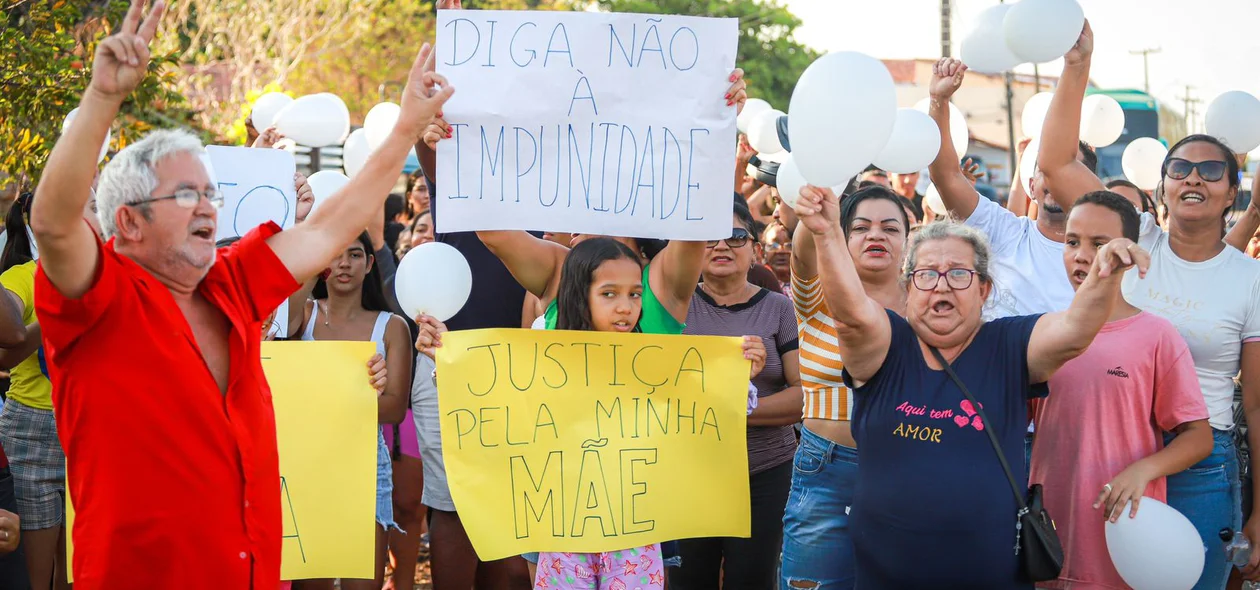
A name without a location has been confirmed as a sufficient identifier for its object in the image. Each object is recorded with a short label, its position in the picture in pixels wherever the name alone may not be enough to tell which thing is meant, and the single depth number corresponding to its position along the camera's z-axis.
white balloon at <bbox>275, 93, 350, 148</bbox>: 6.29
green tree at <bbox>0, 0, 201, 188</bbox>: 5.49
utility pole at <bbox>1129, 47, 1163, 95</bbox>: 64.12
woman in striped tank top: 4.07
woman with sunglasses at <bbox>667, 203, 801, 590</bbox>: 4.64
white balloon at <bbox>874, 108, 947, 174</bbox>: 5.00
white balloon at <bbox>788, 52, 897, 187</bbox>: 3.32
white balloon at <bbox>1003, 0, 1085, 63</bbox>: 4.17
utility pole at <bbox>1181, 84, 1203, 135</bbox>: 56.75
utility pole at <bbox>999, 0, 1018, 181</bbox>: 33.49
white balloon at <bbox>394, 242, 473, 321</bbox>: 4.20
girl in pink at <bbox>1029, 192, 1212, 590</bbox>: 3.72
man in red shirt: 2.68
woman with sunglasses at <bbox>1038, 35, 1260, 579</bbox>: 4.03
